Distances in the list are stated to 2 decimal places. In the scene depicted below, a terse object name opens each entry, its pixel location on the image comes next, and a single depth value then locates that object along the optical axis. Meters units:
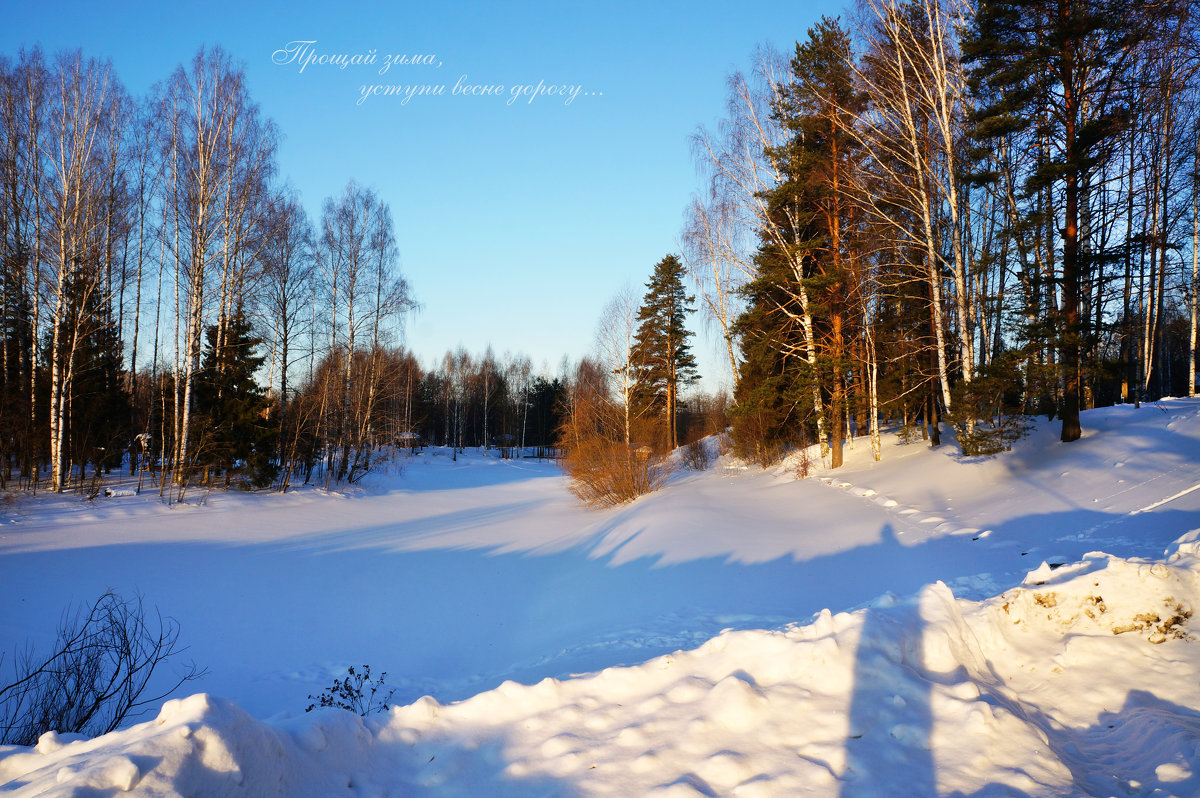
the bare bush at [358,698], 4.77
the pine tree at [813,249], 15.75
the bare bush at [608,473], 16.67
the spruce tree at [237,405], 18.06
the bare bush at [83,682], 3.92
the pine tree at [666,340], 33.19
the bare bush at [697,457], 24.25
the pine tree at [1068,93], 10.45
